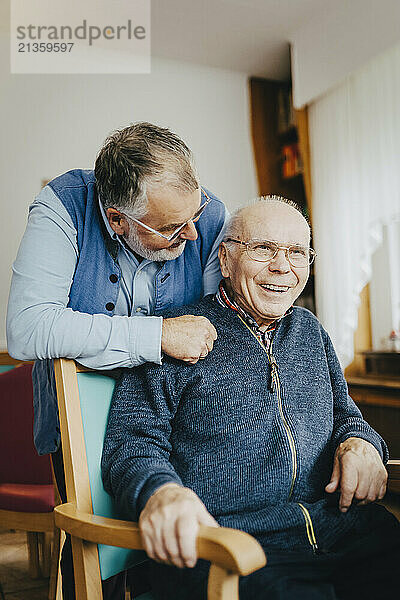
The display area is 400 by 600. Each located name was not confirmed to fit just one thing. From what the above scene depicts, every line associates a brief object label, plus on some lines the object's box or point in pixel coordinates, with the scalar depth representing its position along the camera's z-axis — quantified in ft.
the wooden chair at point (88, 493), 3.58
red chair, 7.55
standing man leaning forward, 4.31
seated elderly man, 3.70
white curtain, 11.76
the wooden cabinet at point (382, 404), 10.10
